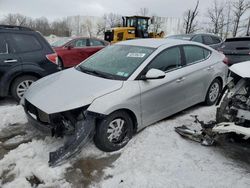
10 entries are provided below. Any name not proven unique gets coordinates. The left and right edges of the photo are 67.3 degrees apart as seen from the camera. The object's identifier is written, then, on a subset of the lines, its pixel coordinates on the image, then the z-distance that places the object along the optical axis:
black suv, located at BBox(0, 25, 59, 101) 4.11
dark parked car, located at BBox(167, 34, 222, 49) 7.99
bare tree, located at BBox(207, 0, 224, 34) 27.55
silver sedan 2.54
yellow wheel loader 12.16
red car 7.85
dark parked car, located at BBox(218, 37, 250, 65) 6.06
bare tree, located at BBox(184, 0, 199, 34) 24.17
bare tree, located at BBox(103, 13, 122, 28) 43.24
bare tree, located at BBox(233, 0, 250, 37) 24.66
